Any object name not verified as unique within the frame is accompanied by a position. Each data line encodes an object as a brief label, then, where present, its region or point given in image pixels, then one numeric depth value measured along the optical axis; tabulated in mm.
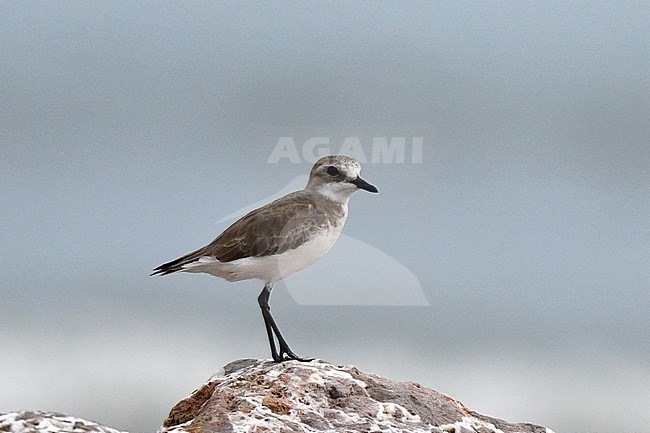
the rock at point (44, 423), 6078
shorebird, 9273
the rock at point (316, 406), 7267
